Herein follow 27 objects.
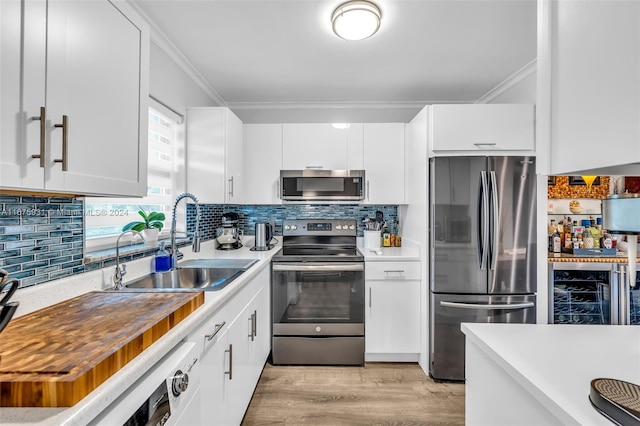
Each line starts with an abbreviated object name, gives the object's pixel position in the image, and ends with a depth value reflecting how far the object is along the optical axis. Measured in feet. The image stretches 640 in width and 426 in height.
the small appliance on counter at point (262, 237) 9.70
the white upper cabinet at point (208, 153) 8.63
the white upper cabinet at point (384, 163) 10.09
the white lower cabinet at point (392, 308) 8.71
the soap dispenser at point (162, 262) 6.06
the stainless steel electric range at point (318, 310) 8.71
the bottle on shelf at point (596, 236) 9.80
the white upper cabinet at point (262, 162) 10.18
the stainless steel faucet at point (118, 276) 4.77
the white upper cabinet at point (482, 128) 7.95
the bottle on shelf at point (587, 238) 9.72
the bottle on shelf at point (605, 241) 9.68
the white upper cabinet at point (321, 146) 10.10
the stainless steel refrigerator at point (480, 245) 7.77
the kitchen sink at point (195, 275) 5.86
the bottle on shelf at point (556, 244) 9.75
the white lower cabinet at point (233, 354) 4.29
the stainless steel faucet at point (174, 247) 6.24
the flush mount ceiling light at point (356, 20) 5.79
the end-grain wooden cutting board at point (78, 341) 2.06
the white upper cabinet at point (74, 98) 2.66
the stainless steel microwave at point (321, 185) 9.80
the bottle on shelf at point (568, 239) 9.73
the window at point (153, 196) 5.41
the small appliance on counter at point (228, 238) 9.76
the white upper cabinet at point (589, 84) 1.55
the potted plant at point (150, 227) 5.80
